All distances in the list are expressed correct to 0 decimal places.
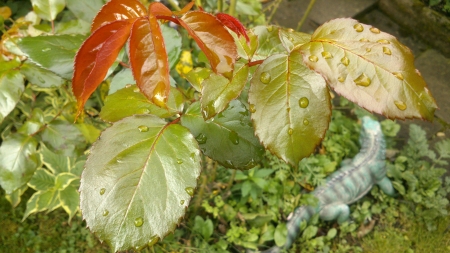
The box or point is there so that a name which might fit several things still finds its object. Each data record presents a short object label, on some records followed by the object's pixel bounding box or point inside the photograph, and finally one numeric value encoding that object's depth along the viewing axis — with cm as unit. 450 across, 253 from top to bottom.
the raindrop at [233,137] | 23
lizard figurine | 60
